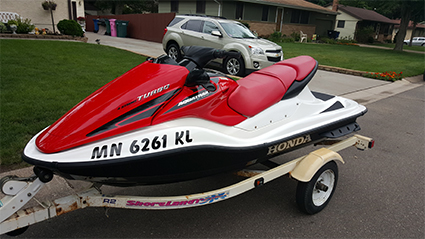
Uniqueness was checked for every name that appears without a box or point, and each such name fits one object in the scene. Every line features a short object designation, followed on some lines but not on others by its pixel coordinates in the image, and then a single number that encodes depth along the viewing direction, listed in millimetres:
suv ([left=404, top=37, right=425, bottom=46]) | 41000
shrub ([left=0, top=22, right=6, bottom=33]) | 14223
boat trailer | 2055
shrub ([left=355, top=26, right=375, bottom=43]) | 36625
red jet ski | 2080
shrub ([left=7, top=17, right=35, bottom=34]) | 14416
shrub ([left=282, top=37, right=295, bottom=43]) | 26025
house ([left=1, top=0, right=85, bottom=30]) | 16766
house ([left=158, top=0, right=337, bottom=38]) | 24312
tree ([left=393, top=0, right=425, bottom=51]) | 21781
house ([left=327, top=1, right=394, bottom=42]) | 37750
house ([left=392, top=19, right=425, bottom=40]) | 51056
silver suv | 9234
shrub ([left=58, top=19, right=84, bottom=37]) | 15898
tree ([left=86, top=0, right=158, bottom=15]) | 40156
